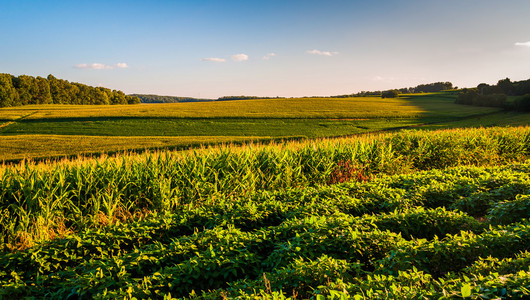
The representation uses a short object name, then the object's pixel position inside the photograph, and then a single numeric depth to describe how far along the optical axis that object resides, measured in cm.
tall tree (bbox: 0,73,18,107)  7131
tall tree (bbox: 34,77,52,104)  8550
